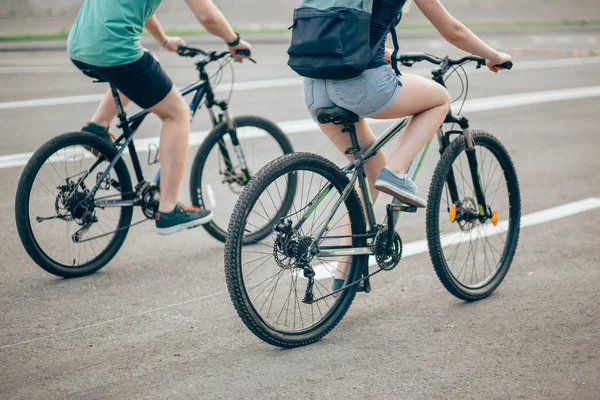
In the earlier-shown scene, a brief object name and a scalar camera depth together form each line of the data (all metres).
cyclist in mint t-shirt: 4.87
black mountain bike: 4.96
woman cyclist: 4.08
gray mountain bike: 4.02
